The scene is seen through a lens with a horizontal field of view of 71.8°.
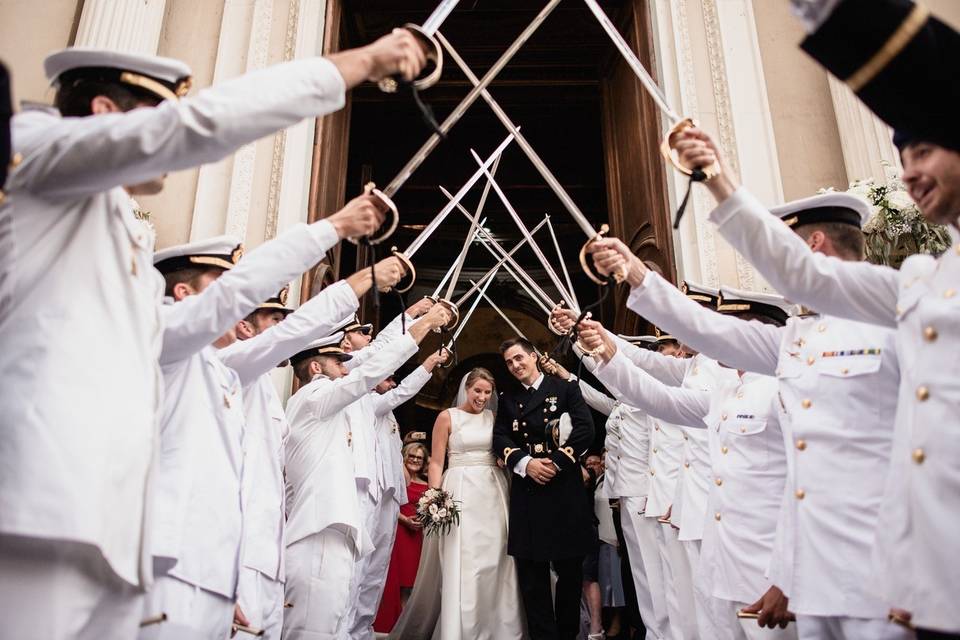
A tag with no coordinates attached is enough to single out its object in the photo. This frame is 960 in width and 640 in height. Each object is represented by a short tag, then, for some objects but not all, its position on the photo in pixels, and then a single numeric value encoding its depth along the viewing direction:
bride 4.55
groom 4.36
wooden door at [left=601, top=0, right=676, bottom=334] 5.30
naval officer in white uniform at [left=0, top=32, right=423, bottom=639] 1.24
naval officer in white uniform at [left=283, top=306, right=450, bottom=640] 3.45
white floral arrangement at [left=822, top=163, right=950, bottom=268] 3.70
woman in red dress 5.86
